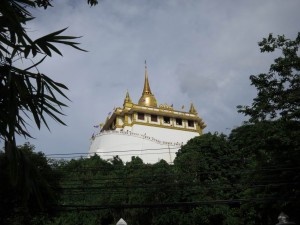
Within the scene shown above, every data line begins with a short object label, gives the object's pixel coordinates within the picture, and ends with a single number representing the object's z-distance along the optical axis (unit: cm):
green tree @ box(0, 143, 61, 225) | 498
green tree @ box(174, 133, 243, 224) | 2358
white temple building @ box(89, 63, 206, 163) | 4088
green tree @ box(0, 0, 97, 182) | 475
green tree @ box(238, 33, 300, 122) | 1062
